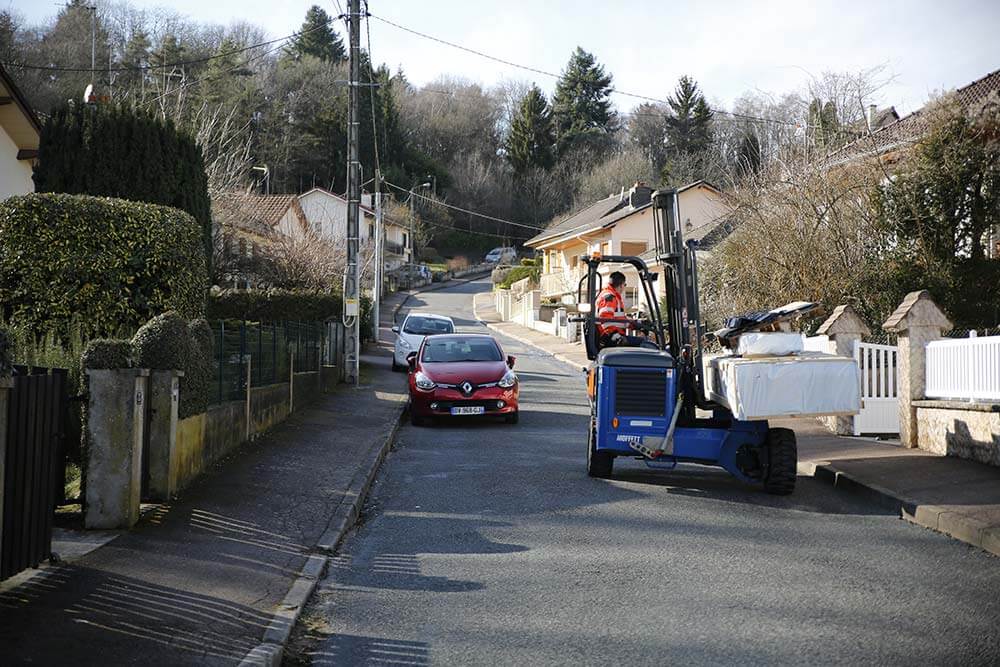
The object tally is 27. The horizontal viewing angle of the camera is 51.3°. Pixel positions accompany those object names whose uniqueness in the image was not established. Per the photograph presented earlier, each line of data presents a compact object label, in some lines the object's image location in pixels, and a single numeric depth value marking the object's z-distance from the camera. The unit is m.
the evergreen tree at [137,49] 58.80
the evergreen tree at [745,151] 26.30
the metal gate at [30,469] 6.05
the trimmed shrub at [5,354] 5.24
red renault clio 17.44
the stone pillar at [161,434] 9.20
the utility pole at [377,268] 42.84
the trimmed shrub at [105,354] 8.22
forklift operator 12.34
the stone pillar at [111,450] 8.04
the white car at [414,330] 29.12
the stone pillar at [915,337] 13.62
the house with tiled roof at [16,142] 21.61
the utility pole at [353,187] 22.67
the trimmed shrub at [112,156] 19.23
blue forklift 11.06
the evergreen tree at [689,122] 81.62
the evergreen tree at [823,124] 23.38
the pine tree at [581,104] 91.50
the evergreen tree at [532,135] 92.38
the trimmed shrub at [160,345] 9.20
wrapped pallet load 9.90
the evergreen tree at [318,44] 84.69
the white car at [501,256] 90.88
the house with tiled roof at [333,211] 65.50
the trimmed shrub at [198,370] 10.05
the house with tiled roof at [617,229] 52.25
